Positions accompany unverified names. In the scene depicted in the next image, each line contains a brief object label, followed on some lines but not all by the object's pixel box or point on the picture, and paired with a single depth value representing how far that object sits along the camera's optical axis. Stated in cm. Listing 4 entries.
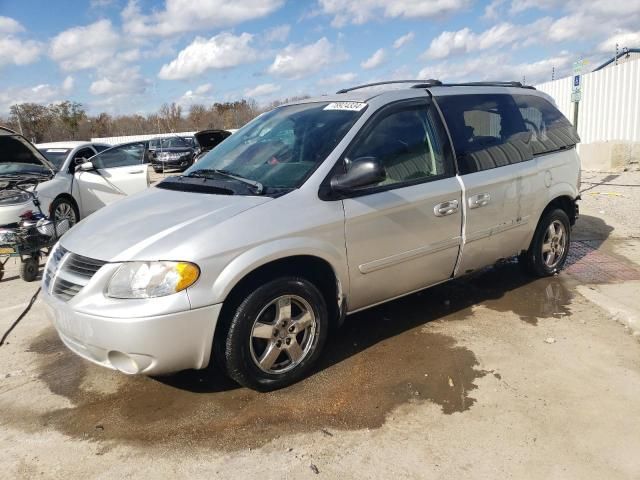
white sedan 695
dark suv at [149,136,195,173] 2166
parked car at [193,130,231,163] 1850
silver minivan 294
